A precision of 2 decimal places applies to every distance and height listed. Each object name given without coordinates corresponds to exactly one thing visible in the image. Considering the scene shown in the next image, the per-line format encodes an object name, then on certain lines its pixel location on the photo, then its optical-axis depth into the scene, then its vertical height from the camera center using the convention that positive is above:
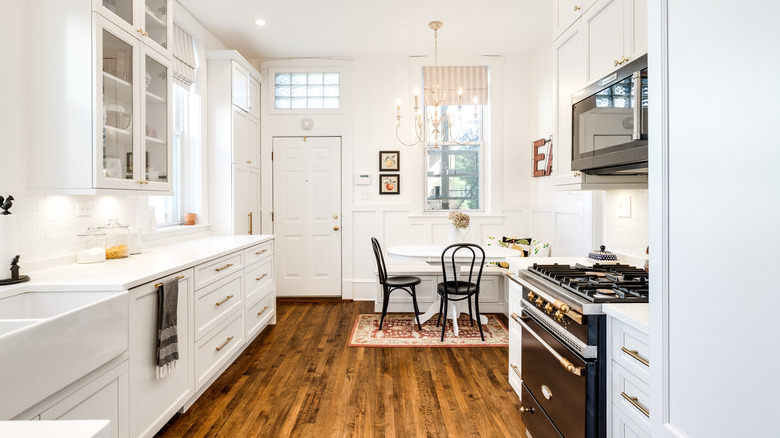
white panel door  5.16 +0.03
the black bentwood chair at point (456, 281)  3.57 -0.59
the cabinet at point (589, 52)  1.76 +0.83
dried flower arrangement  3.95 -0.02
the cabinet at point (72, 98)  2.05 +0.62
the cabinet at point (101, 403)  1.45 -0.73
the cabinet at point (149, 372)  1.87 -0.77
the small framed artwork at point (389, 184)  5.11 +0.42
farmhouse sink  1.18 -0.43
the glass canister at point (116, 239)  2.50 -0.14
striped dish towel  2.02 -0.57
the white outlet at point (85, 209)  2.41 +0.05
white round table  3.72 -0.35
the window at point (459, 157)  5.11 +0.78
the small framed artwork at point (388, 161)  5.10 +0.72
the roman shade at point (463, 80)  5.08 +1.74
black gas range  1.42 -0.50
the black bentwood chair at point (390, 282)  3.83 -0.63
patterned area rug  3.57 -1.11
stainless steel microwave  1.52 +0.42
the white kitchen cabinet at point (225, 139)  4.13 +0.81
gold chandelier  5.02 +1.25
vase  3.97 -0.18
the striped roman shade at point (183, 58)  3.57 +1.47
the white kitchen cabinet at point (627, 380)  1.20 -0.53
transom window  5.18 +1.65
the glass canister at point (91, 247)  2.33 -0.18
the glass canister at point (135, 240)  2.67 -0.15
